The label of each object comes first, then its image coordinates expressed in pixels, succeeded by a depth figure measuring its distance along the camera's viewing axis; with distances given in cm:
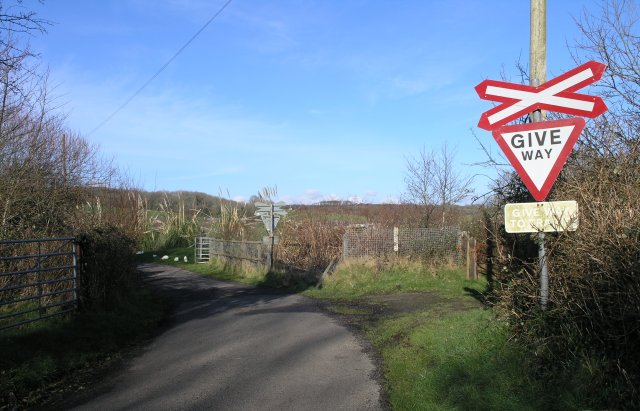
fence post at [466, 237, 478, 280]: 1635
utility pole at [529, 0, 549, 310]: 577
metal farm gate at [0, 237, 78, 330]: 919
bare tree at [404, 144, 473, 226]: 2363
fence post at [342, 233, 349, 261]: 1861
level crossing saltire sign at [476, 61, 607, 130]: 504
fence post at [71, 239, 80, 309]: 1025
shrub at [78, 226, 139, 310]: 1077
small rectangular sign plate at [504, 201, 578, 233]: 507
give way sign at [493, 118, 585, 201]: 504
